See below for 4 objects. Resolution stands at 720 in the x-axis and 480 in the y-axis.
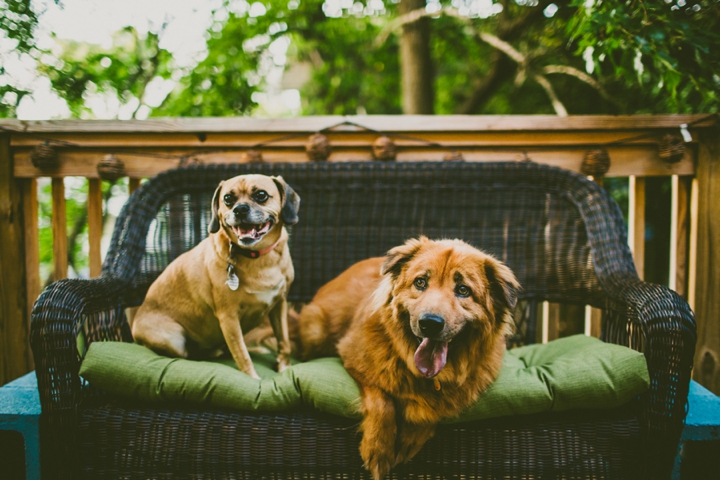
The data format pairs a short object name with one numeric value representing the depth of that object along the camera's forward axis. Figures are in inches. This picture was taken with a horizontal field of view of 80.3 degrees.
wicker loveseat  58.1
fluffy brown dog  57.3
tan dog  72.1
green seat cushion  58.8
